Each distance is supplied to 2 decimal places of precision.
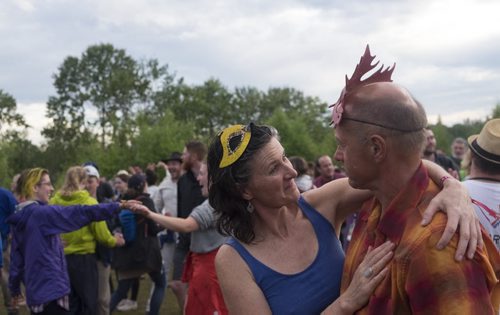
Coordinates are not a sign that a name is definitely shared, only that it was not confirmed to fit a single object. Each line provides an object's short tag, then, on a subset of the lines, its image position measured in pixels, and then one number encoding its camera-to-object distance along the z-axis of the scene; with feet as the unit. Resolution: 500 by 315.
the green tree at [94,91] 205.67
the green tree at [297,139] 161.07
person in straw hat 12.84
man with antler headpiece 5.53
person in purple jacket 20.58
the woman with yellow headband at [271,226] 8.29
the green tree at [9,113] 182.21
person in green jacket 23.21
